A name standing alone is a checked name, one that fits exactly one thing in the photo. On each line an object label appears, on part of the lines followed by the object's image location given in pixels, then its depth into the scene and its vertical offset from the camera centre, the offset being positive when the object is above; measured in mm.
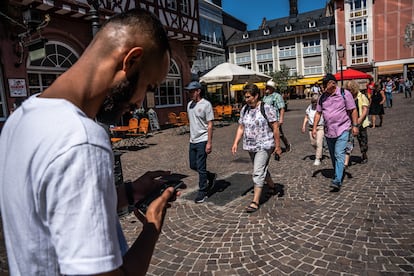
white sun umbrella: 13789 +1071
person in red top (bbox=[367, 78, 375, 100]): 11281 +170
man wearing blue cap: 4969 -480
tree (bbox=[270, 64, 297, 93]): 36338 +2263
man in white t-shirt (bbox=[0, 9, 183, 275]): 676 -140
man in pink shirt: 4934 -464
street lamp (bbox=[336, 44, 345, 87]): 15822 +1997
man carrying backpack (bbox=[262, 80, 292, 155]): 7968 -79
